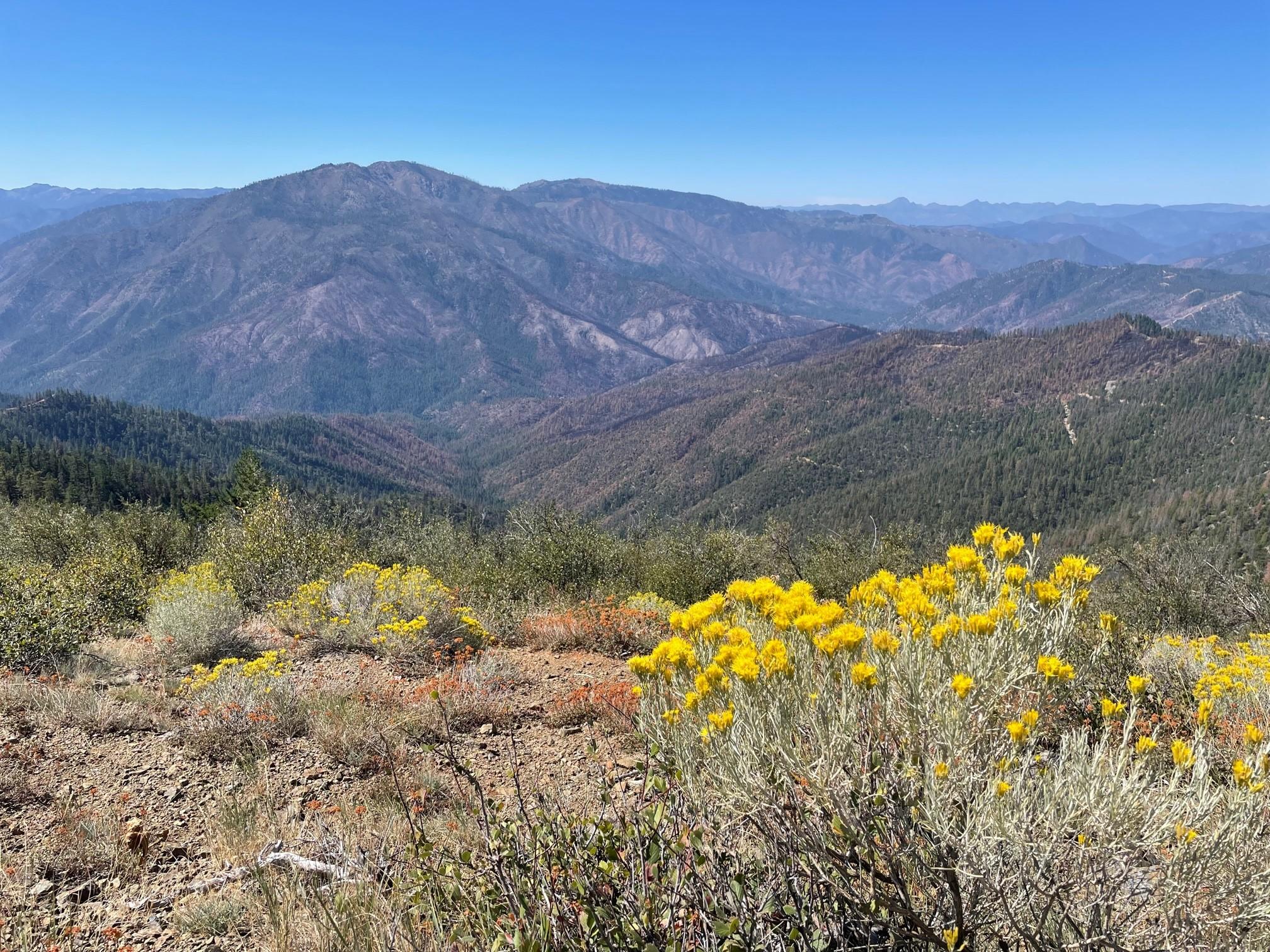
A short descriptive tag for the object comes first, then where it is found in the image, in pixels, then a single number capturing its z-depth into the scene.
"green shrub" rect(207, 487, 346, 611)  11.62
